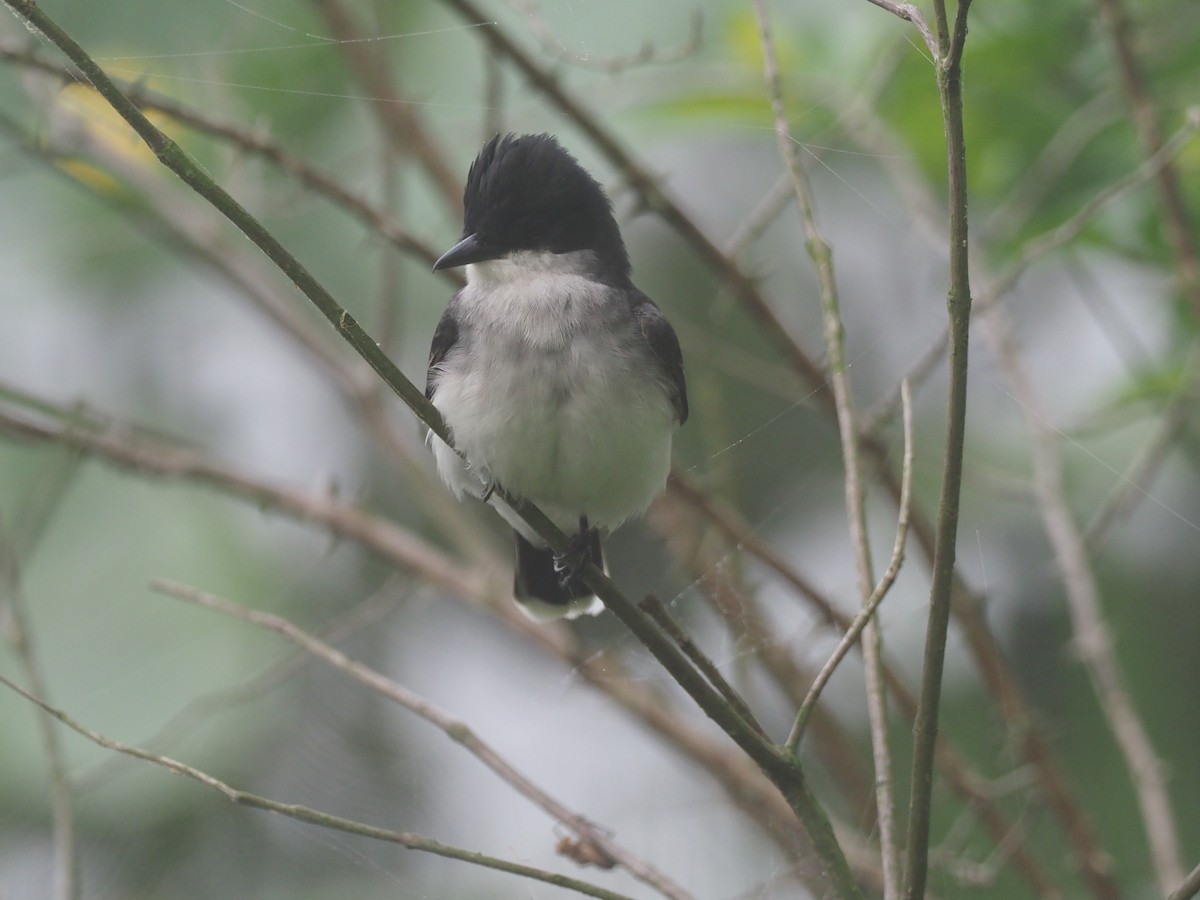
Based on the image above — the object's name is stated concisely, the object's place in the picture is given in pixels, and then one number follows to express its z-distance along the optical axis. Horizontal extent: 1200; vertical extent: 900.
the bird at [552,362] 5.23
